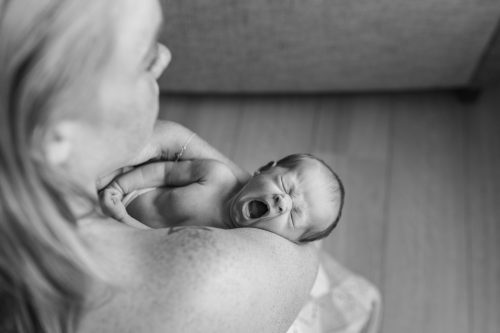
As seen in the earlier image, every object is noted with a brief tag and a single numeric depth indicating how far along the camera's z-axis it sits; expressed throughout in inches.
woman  20.9
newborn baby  37.3
